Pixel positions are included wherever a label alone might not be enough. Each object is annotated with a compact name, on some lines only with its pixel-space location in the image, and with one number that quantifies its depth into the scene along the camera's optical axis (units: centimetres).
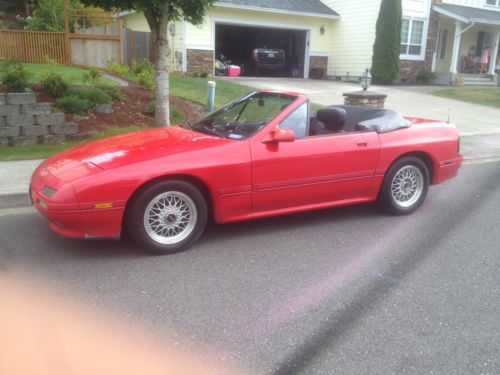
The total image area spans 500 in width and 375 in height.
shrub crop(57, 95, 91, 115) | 837
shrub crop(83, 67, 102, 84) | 930
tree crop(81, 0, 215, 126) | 759
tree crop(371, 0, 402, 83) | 2025
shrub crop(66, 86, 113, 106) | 876
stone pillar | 1088
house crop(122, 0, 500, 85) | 2037
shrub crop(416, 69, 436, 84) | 2203
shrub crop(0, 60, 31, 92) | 780
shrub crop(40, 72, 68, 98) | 863
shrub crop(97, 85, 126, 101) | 948
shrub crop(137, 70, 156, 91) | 1051
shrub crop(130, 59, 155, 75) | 1235
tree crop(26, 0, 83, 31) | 2058
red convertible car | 390
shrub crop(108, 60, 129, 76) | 1364
